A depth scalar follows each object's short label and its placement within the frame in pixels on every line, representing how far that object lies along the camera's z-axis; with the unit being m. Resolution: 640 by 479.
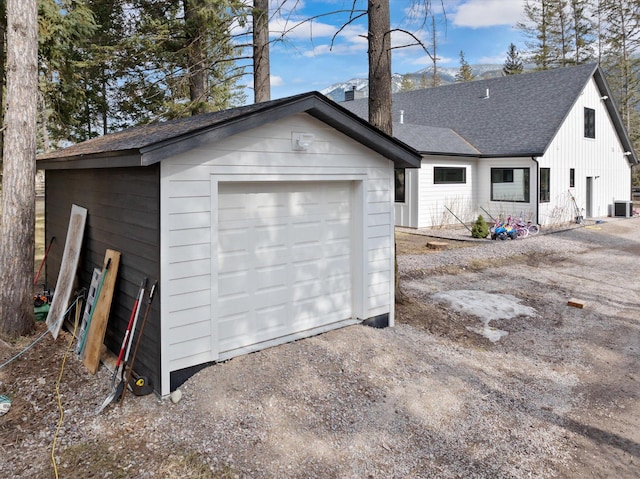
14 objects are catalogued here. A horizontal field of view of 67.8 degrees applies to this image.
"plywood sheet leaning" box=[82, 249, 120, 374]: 5.03
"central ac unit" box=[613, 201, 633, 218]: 20.91
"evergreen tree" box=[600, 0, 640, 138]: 32.72
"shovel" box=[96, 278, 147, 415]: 4.33
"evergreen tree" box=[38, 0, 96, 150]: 10.70
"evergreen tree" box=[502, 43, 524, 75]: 46.27
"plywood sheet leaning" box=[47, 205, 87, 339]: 5.99
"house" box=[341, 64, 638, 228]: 16.97
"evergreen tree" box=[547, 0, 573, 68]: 35.69
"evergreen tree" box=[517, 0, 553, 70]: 36.03
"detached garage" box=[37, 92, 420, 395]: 4.41
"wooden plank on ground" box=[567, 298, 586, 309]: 7.90
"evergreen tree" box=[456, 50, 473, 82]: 56.31
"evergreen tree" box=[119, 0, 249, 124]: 12.30
